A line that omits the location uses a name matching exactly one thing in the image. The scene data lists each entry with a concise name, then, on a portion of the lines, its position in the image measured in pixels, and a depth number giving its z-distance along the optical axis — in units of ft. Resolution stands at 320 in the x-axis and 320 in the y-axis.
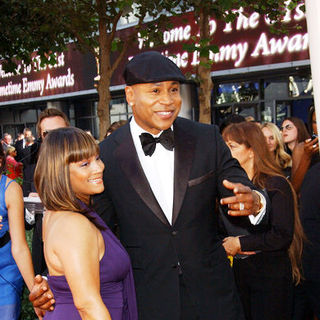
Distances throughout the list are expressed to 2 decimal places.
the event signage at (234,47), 41.68
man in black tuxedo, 8.70
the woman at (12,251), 10.99
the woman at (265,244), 12.14
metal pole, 4.32
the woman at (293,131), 20.88
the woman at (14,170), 31.99
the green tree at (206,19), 21.83
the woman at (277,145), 19.67
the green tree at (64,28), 26.35
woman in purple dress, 7.07
